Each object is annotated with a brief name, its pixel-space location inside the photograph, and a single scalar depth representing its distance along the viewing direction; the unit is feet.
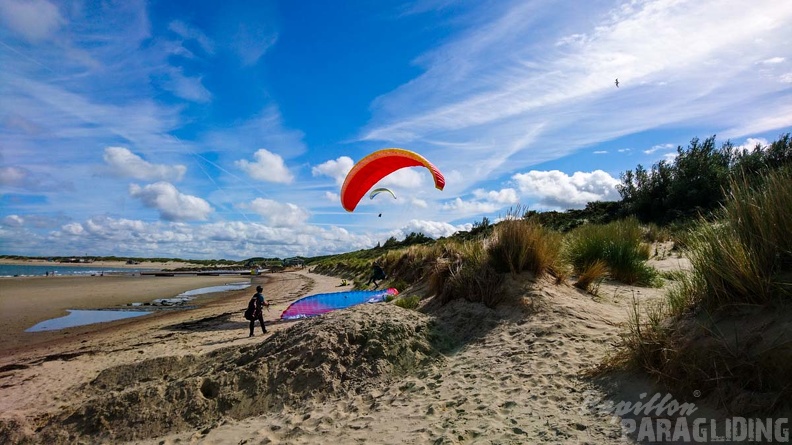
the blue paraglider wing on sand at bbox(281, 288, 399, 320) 39.58
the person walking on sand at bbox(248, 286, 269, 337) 32.35
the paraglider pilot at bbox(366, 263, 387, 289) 55.17
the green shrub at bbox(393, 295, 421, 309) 26.22
